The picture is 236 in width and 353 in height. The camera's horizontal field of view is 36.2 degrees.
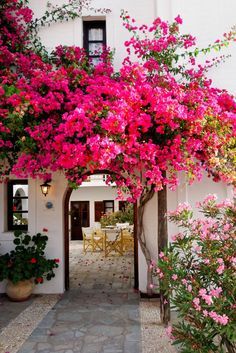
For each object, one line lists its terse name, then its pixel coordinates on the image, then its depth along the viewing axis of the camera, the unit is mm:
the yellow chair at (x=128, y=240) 14938
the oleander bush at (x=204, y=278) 3299
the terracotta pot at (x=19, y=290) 7812
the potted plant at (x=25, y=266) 7688
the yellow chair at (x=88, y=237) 15403
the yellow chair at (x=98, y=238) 15117
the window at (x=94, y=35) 8695
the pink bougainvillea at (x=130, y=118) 5570
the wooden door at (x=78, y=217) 20641
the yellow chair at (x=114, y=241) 14242
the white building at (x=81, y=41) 7539
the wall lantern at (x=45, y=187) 8373
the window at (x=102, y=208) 20953
